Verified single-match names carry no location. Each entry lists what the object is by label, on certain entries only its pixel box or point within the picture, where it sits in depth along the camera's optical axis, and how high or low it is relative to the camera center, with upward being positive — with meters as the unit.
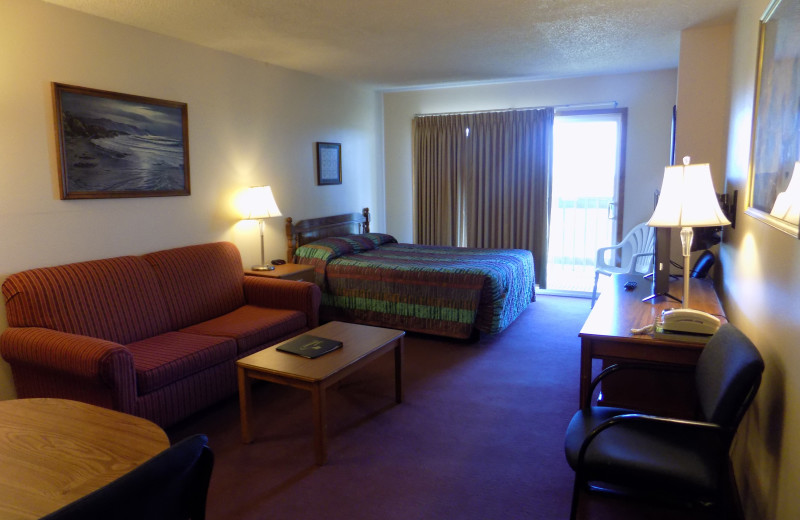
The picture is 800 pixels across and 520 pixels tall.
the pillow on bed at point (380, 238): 5.71 -0.48
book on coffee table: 2.86 -0.84
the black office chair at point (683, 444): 1.66 -0.88
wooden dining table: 1.20 -0.66
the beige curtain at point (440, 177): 6.26 +0.21
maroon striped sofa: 2.59 -0.79
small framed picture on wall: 5.48 +0.34
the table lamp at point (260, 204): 4.40 -0.07
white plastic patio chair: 5.16 -0.62
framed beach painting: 3.17 +0.34
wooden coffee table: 2.57 -0.87
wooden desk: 2.21 -0.60
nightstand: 4.33 -0.64
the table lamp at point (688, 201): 2.33 -0.03
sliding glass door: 5.68 +0.01
